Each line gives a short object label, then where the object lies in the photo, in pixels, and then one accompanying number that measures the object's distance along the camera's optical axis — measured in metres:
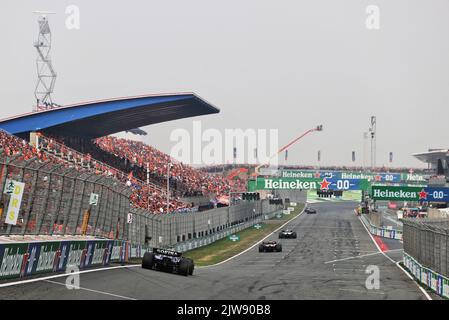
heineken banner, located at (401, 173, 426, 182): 107.09
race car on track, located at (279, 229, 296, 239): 72.44
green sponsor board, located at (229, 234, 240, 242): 72.12
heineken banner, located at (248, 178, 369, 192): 84.83
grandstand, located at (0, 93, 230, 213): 62.72
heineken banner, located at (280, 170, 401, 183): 96.10
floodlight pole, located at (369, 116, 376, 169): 126.66
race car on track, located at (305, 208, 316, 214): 130.38
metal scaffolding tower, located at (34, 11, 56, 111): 69.56
